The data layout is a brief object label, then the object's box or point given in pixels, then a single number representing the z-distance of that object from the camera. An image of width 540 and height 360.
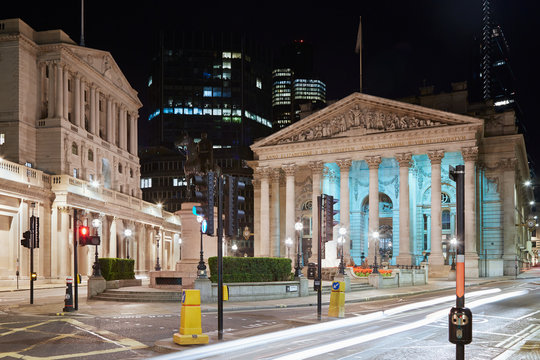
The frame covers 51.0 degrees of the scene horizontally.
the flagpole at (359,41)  65.69
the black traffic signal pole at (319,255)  20.24
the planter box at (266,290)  29.05
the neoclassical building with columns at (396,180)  61.56
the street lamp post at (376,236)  58.19
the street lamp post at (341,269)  36.30
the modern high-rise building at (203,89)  148.62
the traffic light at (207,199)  15.84
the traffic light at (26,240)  30.94
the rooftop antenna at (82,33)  71.00
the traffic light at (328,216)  21.89
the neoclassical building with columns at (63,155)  51.25
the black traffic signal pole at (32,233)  29.41
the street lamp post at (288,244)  68.34
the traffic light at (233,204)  15.83
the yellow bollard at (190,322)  14.49
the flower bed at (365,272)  44.26
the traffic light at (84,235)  25.36
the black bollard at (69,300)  24.44
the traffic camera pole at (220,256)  15.48
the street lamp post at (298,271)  33.17
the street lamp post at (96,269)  31.75
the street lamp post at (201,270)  26.44
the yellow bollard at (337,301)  20.50
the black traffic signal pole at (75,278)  24.73
